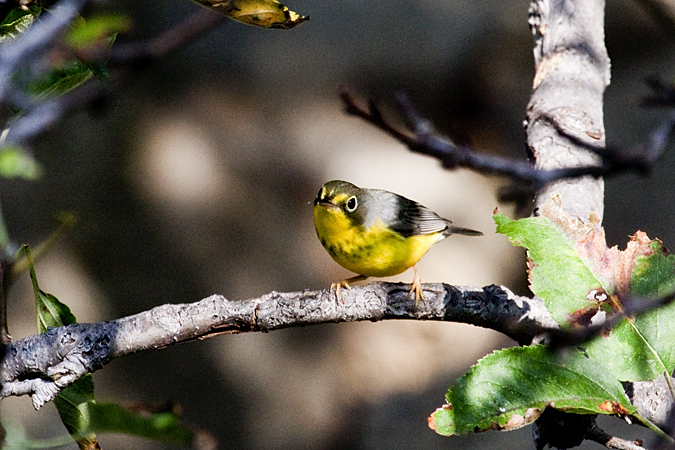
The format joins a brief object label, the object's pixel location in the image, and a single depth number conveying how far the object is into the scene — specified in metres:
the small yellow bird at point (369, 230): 5.27
